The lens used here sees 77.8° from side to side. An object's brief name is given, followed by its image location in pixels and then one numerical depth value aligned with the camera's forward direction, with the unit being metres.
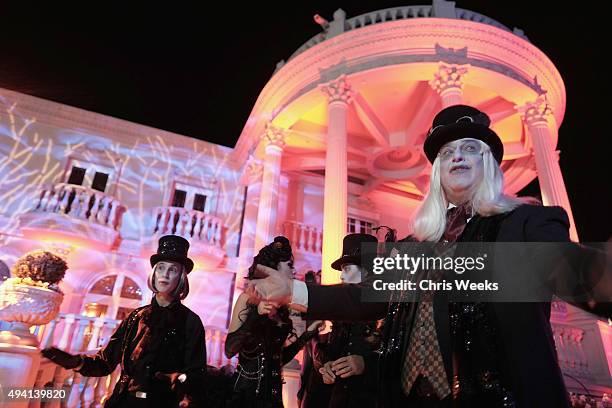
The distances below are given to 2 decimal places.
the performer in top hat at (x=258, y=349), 3.09
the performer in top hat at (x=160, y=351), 2.88
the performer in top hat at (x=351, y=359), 2.92
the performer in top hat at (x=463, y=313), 1.14
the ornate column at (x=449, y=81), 8.49
